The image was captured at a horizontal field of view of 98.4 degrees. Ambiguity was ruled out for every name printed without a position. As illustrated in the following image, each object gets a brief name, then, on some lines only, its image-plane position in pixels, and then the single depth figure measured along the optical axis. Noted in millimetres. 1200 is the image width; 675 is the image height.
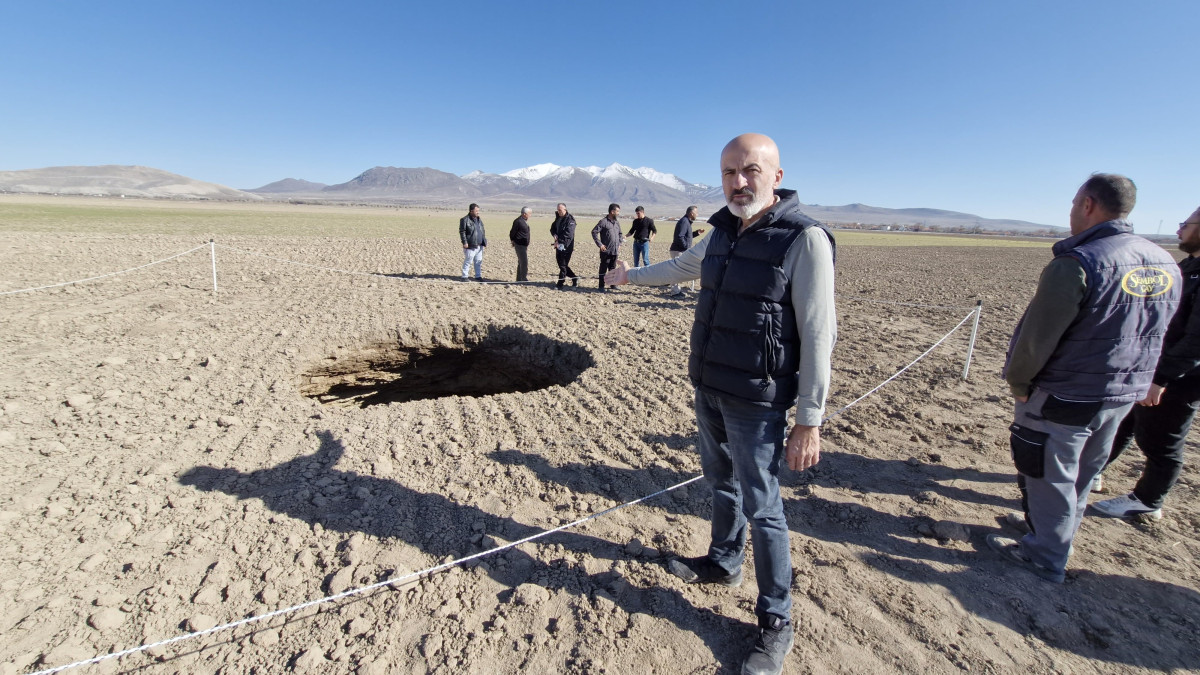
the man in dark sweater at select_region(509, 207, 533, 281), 11541
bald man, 1938
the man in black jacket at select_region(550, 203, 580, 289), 11406
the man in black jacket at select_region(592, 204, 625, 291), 10945
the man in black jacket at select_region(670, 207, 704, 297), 10758
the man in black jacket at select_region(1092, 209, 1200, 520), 2908
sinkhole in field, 6762
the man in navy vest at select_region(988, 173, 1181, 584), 2361
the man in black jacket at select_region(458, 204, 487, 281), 11648
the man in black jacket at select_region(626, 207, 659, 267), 11805
